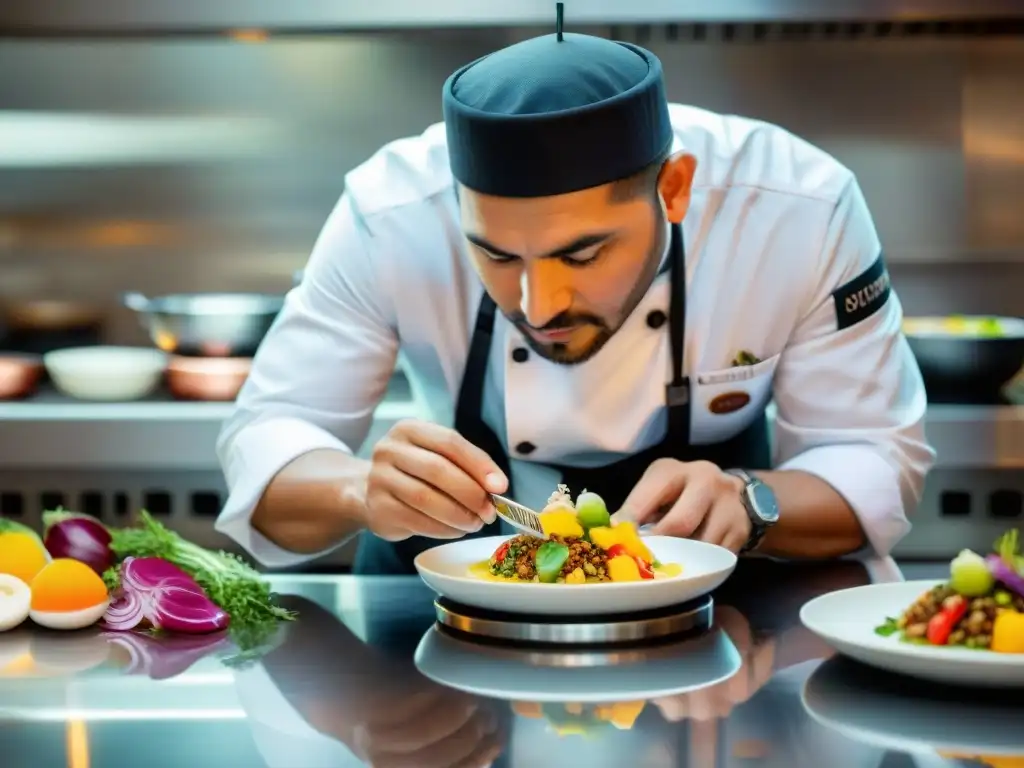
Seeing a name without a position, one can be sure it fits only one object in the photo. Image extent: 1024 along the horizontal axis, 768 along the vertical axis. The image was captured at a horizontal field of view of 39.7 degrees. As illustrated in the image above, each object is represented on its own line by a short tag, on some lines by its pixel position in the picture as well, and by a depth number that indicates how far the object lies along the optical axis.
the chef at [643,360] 1.94
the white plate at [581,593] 1.43
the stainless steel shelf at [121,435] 2.95
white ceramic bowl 3.04
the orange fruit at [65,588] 1.56
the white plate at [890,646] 1.23
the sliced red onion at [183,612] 1.57
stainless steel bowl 3.00
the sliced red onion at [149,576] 1.59
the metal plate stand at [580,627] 1.49
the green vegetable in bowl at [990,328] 2.92
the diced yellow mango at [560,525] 1.55
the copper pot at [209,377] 3.03
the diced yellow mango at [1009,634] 1.27
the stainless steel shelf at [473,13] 2.84
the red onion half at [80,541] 1.70
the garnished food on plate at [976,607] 1.29
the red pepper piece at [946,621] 1.31
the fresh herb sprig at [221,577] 1.63
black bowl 2.90
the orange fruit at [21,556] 1.62
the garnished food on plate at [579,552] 1.51
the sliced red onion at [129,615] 1.59
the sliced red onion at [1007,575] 1.31
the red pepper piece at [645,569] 1.52
